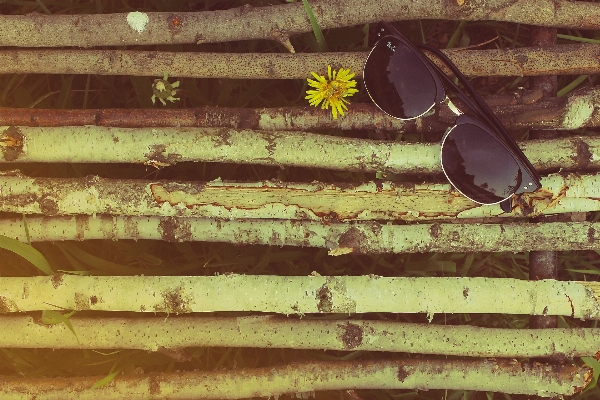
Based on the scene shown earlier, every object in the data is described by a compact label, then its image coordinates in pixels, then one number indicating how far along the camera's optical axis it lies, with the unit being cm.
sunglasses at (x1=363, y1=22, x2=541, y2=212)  60
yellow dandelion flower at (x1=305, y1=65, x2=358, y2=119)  61
